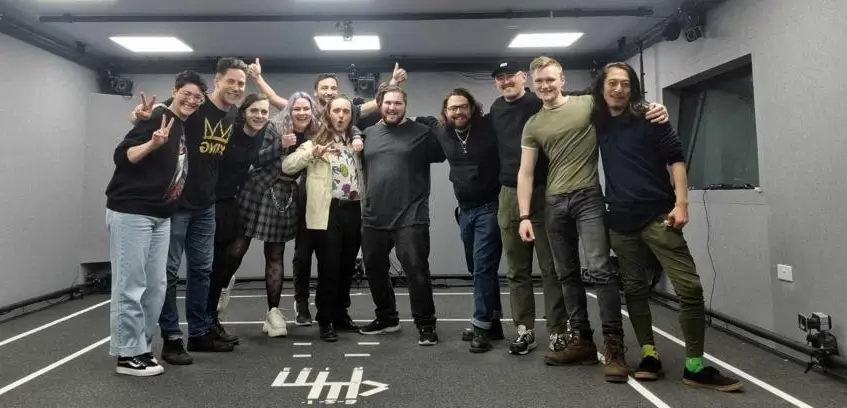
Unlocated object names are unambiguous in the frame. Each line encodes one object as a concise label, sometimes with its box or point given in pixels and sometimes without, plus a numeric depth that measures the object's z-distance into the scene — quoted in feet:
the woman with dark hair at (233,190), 8.98
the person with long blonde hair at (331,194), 9.29
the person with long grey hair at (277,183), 9.37
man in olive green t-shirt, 7.32
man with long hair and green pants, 6.83
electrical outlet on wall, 9.06
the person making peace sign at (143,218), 7.23
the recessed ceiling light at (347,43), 15.15
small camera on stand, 7.80
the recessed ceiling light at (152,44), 15.19
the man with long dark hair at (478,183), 8.82
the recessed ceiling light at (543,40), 15.26
